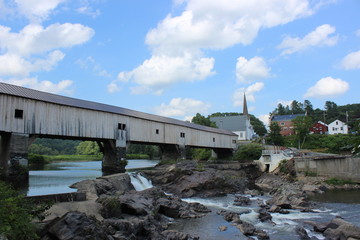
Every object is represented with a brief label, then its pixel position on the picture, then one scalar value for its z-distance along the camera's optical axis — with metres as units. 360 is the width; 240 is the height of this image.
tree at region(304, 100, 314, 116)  98.50
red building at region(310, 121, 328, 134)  59.16
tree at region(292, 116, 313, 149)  43.53
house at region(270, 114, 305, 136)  69.28
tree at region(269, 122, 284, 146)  47.47
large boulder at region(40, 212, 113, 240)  6.82
